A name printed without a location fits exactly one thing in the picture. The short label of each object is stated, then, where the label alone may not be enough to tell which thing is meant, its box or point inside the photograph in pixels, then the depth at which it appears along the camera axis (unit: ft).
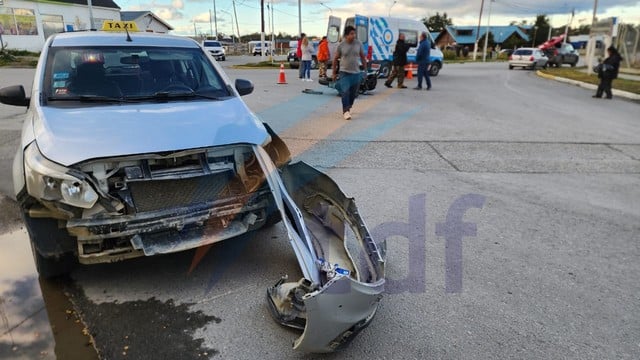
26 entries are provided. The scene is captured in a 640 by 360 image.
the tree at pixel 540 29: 278.05
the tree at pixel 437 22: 328.70
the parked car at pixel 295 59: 84.94
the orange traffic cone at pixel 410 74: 70.18
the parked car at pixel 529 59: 108.88
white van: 64.95
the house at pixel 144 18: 171.35
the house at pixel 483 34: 262.67
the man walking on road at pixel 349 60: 31.48
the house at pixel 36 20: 116.57
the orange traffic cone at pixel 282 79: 58.36
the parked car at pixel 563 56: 120.16
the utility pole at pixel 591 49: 81.97
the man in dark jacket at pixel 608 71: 46.78
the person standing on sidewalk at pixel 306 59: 60.04
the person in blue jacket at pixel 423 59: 49.82
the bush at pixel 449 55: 184.57
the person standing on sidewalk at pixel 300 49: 61.59
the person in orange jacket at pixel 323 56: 55.47
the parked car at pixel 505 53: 215.22
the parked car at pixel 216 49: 119.20
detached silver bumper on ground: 8.11
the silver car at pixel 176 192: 9.32
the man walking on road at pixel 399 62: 50.70
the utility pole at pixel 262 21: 102.44
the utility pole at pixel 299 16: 110.85
